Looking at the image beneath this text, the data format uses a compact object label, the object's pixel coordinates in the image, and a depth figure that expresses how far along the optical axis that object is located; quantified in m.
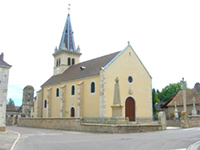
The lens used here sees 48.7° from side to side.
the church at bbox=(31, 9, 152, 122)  25.97
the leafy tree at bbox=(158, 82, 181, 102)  68.06
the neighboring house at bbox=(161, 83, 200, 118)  34.65
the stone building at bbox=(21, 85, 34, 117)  81.39
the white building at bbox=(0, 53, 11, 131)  17.69
